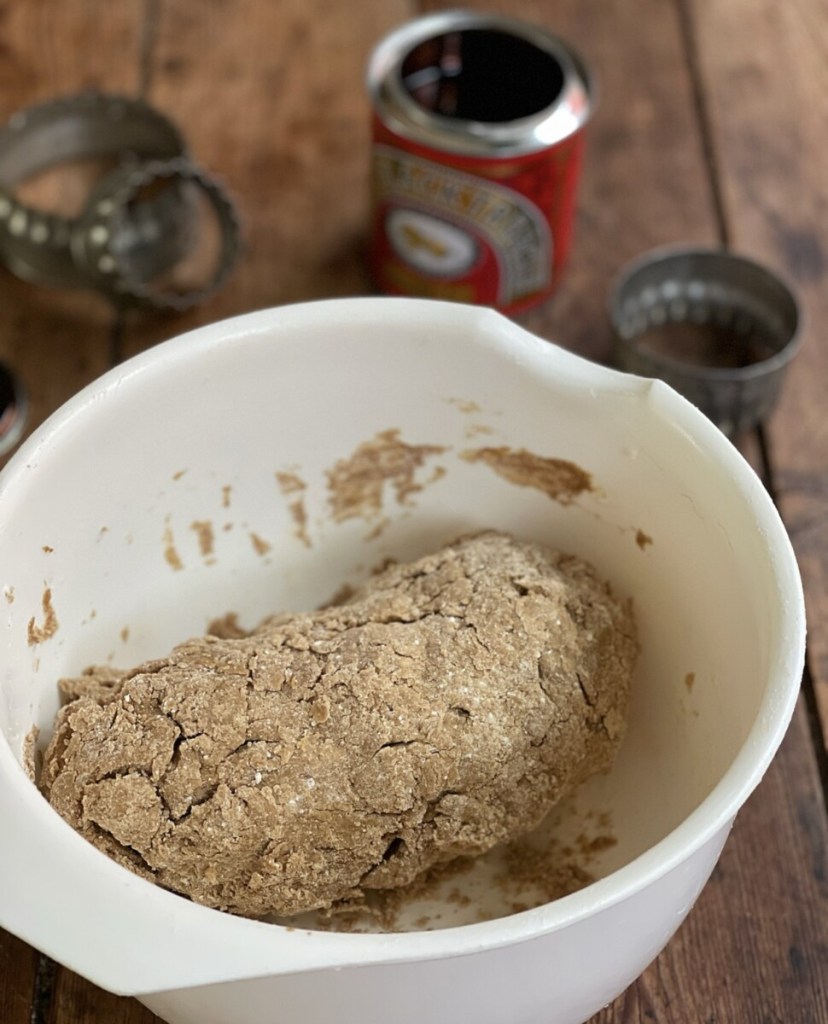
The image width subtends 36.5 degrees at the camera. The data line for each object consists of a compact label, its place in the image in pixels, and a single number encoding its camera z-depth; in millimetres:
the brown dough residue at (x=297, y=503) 864
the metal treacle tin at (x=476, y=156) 1011
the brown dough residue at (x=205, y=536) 852
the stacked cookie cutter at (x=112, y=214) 1086
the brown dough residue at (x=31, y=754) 703
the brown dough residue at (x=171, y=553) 838
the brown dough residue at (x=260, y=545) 881
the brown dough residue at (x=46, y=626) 736
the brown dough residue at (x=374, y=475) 859
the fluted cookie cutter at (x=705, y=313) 1113
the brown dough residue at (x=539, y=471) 825
